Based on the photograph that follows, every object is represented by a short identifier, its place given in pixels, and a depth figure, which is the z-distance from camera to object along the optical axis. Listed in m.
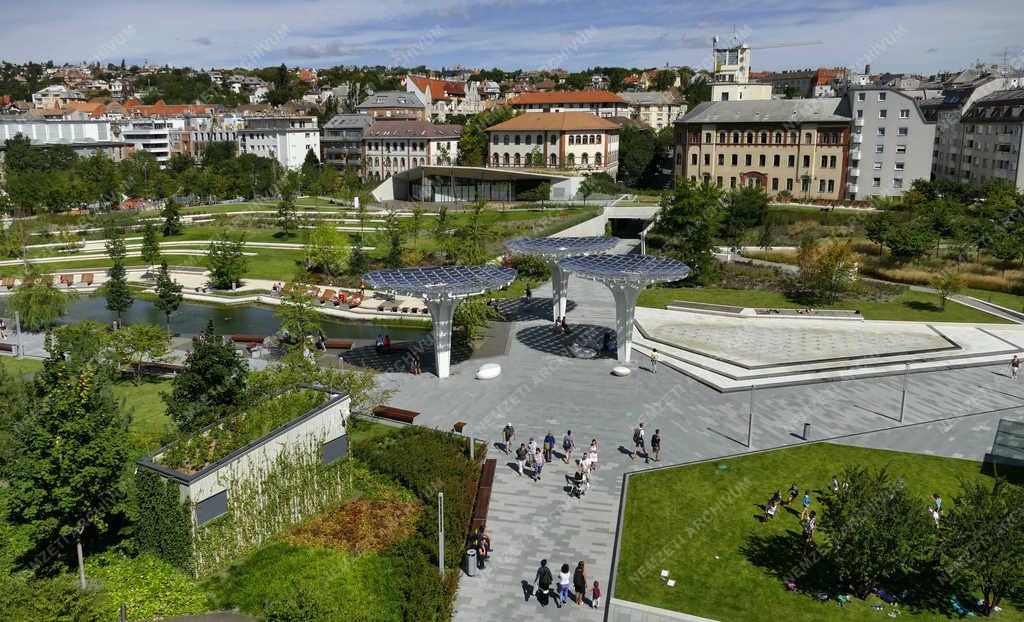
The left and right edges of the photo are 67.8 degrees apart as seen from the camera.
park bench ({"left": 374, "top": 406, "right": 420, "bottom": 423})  30.28
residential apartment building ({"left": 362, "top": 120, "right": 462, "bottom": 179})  108.06
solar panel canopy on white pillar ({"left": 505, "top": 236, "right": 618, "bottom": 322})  42.78
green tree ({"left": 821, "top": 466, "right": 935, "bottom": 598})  18.97
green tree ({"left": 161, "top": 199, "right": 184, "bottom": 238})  71.06
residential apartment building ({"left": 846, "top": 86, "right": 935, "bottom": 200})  77.75
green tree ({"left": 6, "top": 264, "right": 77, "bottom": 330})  43.78
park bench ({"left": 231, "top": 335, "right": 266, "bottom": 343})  41.06
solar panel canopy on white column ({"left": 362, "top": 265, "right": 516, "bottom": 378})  33.66
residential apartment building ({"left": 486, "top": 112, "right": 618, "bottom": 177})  96.81
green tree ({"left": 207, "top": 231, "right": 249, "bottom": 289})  54.44
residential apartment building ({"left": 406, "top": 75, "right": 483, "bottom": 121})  154.00
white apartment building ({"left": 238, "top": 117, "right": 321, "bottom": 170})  128.50
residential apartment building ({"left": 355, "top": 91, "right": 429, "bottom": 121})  139.25
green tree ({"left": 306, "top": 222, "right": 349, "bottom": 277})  56.75
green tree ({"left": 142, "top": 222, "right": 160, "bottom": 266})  59.88
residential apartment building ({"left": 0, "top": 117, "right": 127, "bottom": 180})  142.38
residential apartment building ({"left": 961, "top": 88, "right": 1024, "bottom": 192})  72.25
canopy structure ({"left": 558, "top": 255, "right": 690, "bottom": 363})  35.50
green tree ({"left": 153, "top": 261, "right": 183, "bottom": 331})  43.84
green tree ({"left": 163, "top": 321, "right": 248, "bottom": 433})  25.53
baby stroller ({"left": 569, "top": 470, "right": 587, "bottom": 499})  25.16
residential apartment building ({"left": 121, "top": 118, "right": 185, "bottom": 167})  146.50
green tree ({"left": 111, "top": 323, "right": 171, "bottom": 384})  34.81
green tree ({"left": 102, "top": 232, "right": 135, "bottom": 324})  45.31
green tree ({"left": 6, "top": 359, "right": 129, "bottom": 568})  19.41
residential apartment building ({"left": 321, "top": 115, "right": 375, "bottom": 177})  124.75
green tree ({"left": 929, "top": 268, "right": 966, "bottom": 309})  46.81
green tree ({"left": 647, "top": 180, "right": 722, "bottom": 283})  53.50
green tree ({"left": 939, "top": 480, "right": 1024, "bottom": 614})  18.52
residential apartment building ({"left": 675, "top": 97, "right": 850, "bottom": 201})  81.75
